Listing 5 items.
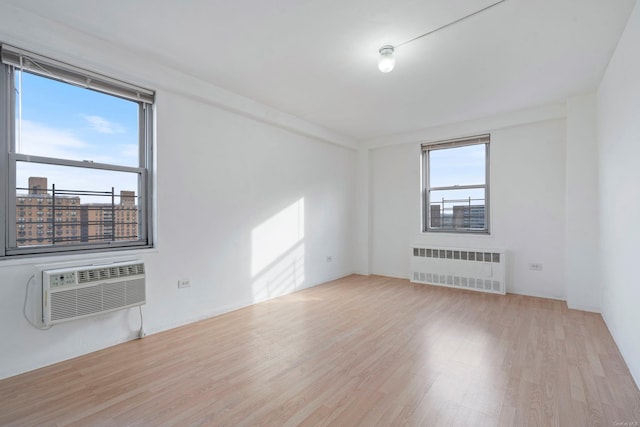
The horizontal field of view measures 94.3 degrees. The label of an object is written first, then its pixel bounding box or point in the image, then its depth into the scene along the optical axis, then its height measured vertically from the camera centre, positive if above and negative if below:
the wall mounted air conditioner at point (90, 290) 2.43 -0.67
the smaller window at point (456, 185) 5.16 +0.52
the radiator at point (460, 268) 4.74 -0.92
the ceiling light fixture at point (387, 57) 2.77 +1.49
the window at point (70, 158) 2.46 +0.53
